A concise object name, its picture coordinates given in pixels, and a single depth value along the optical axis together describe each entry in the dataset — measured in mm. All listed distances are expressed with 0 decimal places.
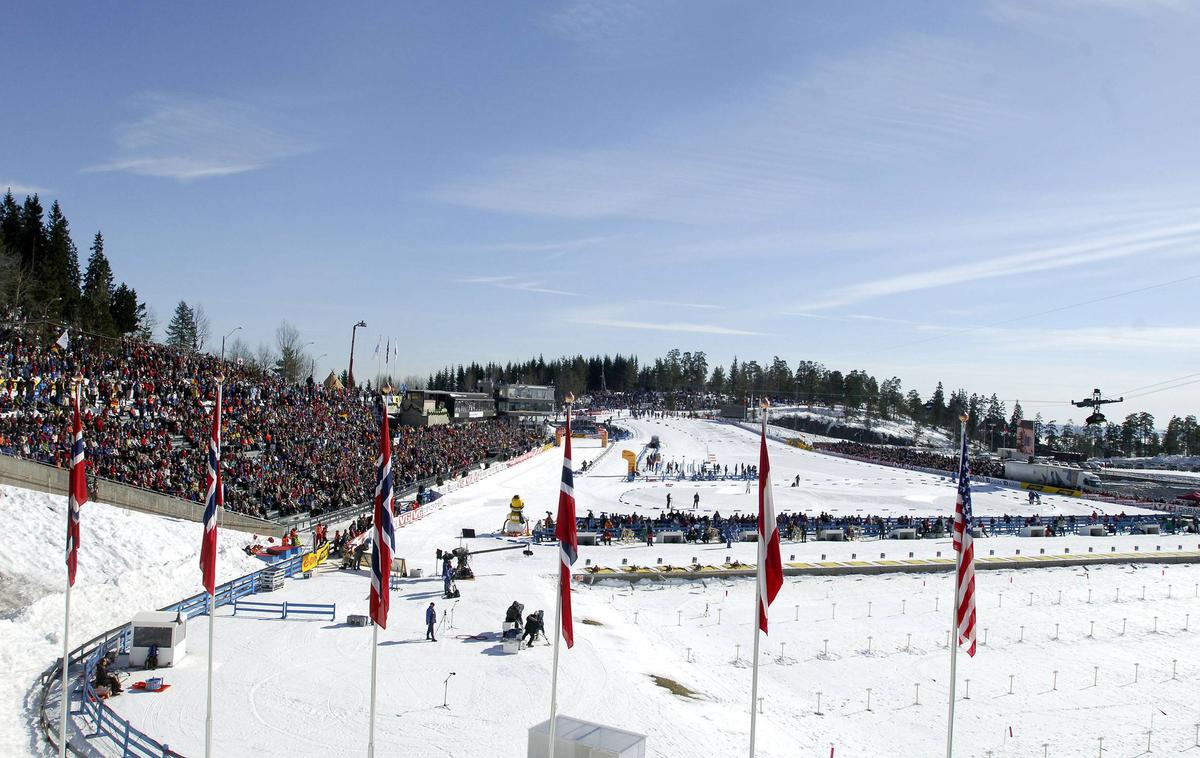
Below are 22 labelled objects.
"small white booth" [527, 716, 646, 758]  11914
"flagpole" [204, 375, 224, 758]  11250
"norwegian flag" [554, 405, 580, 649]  10453
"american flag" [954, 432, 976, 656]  11906
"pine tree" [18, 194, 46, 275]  63156
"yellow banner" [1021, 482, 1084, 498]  68188
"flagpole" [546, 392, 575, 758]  9869
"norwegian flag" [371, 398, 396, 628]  10977
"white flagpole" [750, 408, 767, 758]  10289
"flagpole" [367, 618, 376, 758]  10453
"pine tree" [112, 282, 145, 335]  70250
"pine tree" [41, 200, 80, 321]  58272
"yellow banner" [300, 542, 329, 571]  27484
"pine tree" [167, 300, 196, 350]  122250
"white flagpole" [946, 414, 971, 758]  11023
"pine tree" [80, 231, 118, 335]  61094
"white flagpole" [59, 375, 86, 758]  11211
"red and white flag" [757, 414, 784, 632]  10461
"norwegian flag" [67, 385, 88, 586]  11805
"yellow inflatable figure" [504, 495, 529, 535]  37375
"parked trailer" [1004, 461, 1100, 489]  70562
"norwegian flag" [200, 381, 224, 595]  11992
